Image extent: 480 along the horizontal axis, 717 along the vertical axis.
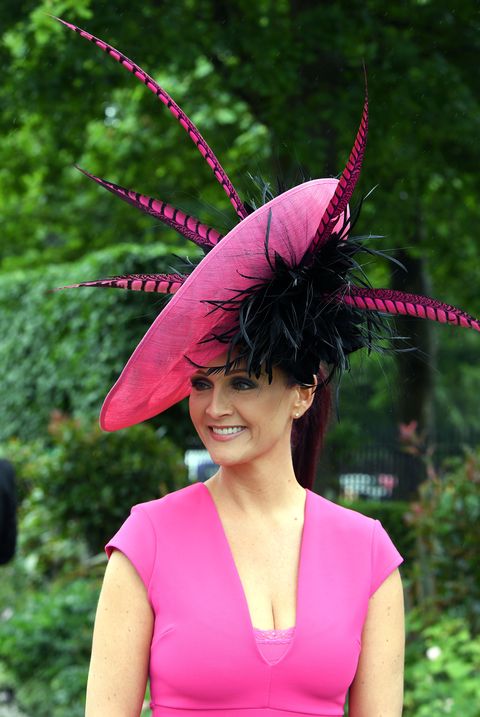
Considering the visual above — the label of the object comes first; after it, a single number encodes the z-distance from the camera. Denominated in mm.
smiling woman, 2160
